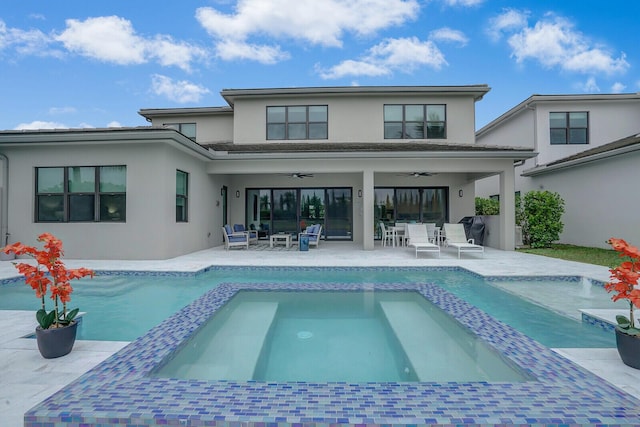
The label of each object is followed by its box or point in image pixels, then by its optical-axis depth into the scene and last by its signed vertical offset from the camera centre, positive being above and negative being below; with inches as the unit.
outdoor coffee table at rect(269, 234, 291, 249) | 497.7 -35.2
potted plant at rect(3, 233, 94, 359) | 129.3 -31.0
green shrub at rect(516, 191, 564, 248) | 498.3 -1.7
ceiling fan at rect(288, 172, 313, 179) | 539.7 +68.4
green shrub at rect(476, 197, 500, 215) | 614.2 +15.8
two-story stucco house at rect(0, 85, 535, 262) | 390.0 +65.5
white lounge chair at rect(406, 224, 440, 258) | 430.3 -27.5
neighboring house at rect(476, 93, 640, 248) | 455.8 +88.5
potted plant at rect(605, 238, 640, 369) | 123.2 -31.0
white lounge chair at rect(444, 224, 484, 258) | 442.9 -26.3
